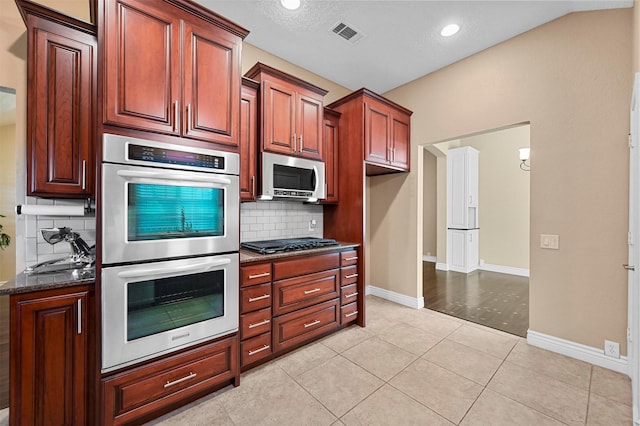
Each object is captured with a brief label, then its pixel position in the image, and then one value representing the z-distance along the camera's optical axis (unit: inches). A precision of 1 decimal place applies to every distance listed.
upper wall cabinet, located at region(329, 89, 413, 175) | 123.6
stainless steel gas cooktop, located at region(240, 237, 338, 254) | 96.2
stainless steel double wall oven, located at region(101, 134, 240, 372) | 60.2
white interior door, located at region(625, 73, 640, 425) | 59.7
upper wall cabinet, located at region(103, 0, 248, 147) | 62.0
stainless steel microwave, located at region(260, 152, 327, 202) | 100.0
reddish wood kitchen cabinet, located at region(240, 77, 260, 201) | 96.0
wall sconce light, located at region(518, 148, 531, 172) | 192.1
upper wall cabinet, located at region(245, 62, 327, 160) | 99.4
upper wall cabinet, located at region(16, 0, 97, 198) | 64.9
